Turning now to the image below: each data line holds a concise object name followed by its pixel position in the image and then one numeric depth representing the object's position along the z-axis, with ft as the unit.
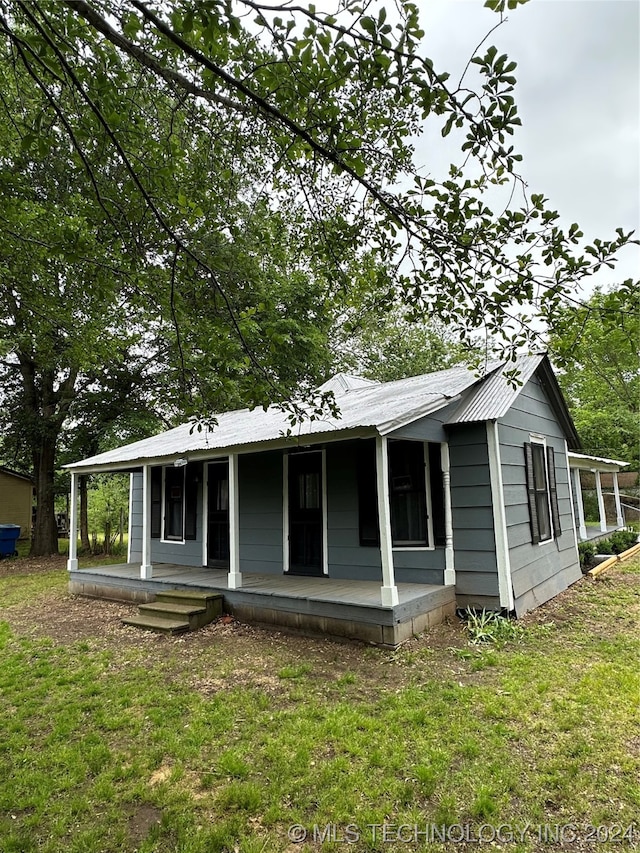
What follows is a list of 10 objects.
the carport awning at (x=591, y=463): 36.73
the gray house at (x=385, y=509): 18.84
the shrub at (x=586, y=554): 33.09
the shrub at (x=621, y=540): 36.74
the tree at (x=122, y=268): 9.96
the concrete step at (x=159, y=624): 20.21
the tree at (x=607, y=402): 55.62
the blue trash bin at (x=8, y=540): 48.21
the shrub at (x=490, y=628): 17.42
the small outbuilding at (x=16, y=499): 69.87
